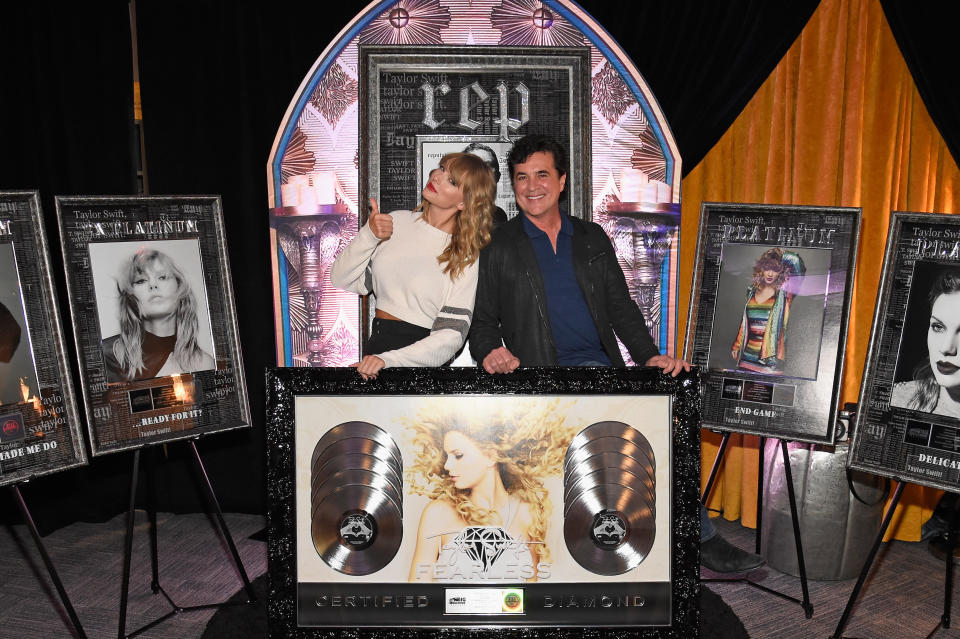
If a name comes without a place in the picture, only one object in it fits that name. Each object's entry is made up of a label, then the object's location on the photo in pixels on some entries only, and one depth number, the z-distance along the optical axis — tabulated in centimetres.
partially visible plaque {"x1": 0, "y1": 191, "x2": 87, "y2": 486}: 205
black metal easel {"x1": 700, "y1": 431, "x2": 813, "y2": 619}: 254
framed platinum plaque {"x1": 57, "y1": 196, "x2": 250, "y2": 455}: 224
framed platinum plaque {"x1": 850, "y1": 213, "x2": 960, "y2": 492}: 214
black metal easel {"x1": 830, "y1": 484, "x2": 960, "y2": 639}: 221
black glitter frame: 192
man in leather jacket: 235
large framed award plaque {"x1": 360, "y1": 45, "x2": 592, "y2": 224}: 267
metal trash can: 282
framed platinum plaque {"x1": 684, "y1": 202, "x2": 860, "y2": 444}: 242
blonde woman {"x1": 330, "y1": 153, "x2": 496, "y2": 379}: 226
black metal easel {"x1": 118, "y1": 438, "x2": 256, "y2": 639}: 228
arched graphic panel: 271
